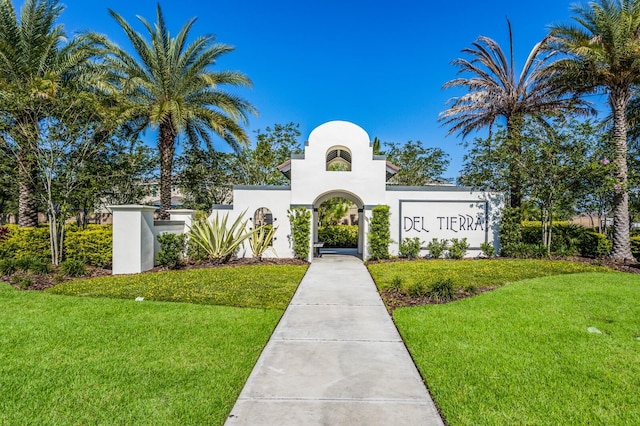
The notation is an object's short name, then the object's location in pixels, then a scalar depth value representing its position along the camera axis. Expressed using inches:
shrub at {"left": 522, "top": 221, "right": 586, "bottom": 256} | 579.8
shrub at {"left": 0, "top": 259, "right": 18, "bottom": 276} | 410.0
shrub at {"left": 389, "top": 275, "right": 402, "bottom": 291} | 343.0
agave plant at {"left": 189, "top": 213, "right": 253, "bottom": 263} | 517.3
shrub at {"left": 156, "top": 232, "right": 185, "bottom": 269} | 472.7
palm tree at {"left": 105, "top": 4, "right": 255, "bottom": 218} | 591.3
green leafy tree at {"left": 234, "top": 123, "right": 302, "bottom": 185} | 904.9
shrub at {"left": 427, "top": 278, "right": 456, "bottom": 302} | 310.8
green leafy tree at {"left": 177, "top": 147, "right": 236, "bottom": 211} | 824.3
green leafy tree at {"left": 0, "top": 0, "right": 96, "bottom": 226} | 492.1
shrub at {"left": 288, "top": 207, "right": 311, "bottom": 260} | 552.1
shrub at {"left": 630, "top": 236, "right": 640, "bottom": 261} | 573.6
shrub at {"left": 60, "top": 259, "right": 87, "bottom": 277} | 421.1
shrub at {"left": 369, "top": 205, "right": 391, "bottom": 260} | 547.5
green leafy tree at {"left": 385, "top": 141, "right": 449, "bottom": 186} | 1109.7
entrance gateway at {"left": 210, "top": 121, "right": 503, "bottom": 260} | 561.6
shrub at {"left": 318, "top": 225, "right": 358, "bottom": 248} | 807.1
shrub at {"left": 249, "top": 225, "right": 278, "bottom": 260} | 549.0
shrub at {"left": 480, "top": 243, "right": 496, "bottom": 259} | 568.7
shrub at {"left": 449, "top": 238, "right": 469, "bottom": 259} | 566.3
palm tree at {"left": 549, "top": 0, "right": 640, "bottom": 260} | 507.2
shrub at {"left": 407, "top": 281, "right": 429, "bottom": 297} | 318.7
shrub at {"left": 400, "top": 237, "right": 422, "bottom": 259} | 563.2
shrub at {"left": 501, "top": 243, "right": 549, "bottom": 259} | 552.7
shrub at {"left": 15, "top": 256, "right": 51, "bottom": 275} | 416.2
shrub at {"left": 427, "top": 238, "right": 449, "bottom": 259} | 569.9
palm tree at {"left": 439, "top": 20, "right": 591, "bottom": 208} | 626.8
